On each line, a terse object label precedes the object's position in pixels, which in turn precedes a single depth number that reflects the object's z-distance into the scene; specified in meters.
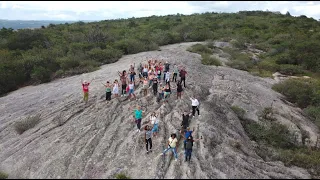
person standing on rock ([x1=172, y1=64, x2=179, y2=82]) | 15.11
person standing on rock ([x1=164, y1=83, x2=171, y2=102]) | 13.16
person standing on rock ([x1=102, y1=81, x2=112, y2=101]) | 13.26
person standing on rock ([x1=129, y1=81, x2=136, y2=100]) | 13.44
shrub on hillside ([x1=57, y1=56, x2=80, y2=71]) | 22.16
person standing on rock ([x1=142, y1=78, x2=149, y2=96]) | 13.69
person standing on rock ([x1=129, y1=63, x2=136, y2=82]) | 14.44
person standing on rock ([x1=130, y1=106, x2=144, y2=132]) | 11.15
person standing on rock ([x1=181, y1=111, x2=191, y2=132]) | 11.43
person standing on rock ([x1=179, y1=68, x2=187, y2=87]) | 14.36
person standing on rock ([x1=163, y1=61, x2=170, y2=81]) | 15.50
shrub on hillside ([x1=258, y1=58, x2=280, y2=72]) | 25.07
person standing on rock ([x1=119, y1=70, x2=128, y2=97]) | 13.62
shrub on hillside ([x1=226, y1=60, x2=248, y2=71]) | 23.51
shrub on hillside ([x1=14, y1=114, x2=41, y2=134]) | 13.04
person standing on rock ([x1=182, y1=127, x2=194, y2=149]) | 9.92
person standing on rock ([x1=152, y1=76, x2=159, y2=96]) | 13.51
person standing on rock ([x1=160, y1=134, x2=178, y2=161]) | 9.77
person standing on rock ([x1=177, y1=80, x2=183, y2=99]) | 13.36
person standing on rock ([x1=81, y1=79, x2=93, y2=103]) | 13.23
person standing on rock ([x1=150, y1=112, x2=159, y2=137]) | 10.98
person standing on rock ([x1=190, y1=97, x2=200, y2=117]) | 12.18
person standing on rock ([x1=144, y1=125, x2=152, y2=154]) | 10.15
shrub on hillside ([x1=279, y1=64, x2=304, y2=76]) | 24.64
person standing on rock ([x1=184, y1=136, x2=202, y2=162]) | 9.37
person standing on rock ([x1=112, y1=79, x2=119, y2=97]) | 13.45
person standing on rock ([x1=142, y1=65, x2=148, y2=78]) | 14.89
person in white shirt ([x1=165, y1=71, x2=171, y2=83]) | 14.34
